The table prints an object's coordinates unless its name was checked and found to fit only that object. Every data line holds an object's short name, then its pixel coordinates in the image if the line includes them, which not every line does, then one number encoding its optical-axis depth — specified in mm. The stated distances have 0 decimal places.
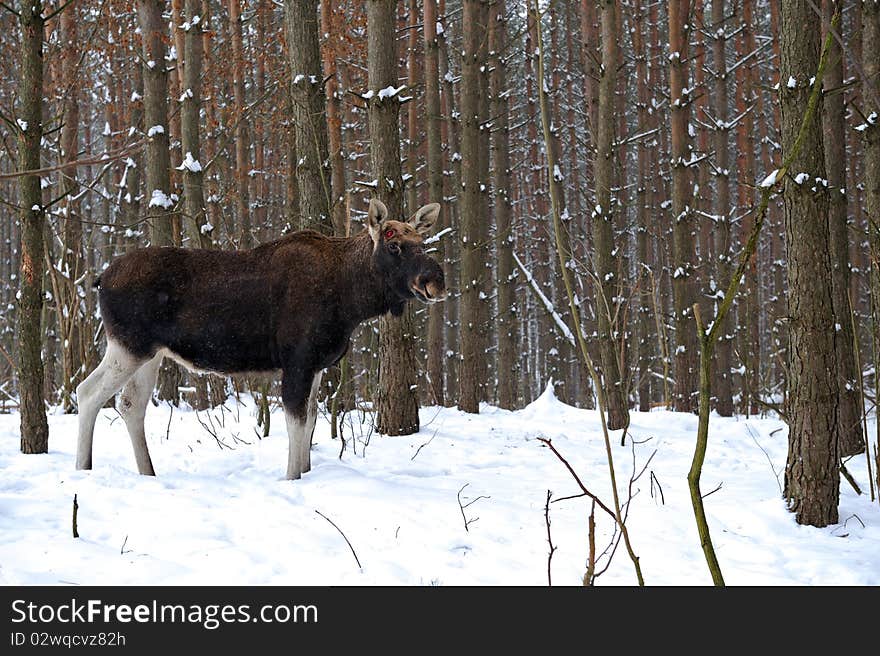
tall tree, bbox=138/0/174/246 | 10234
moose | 5664
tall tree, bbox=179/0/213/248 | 10766
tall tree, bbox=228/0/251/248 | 15578
